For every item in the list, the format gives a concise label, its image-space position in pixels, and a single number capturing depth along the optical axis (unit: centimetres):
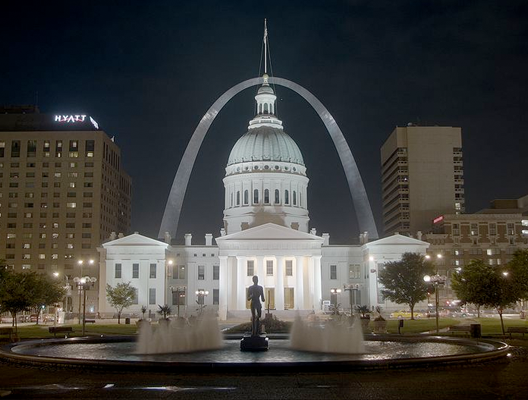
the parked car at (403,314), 9581
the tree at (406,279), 9394
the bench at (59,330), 4869
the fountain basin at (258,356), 2528
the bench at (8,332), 4348
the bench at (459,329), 5203
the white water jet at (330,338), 3180
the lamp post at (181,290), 11594
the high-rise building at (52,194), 15575
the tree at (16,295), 6025
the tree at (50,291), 7851
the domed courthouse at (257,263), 10994
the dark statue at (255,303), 3366
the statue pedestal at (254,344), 3284
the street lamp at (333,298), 11380
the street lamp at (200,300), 10828
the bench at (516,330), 4544
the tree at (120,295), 10169
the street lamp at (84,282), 6078
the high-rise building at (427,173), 18188
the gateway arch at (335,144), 12975
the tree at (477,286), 5475
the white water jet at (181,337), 3222
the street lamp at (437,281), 5220
